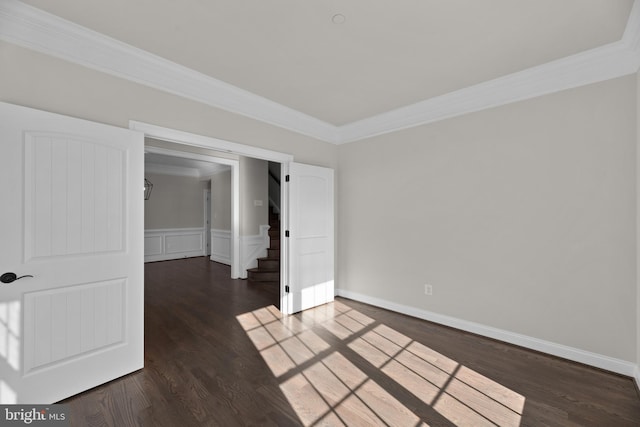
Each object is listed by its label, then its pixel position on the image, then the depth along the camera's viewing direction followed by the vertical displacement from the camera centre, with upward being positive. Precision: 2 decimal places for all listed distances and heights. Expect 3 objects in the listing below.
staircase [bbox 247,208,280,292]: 5.46 -1.12
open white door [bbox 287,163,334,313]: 3.69 -0.31
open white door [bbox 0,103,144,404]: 1.77 -0.28
